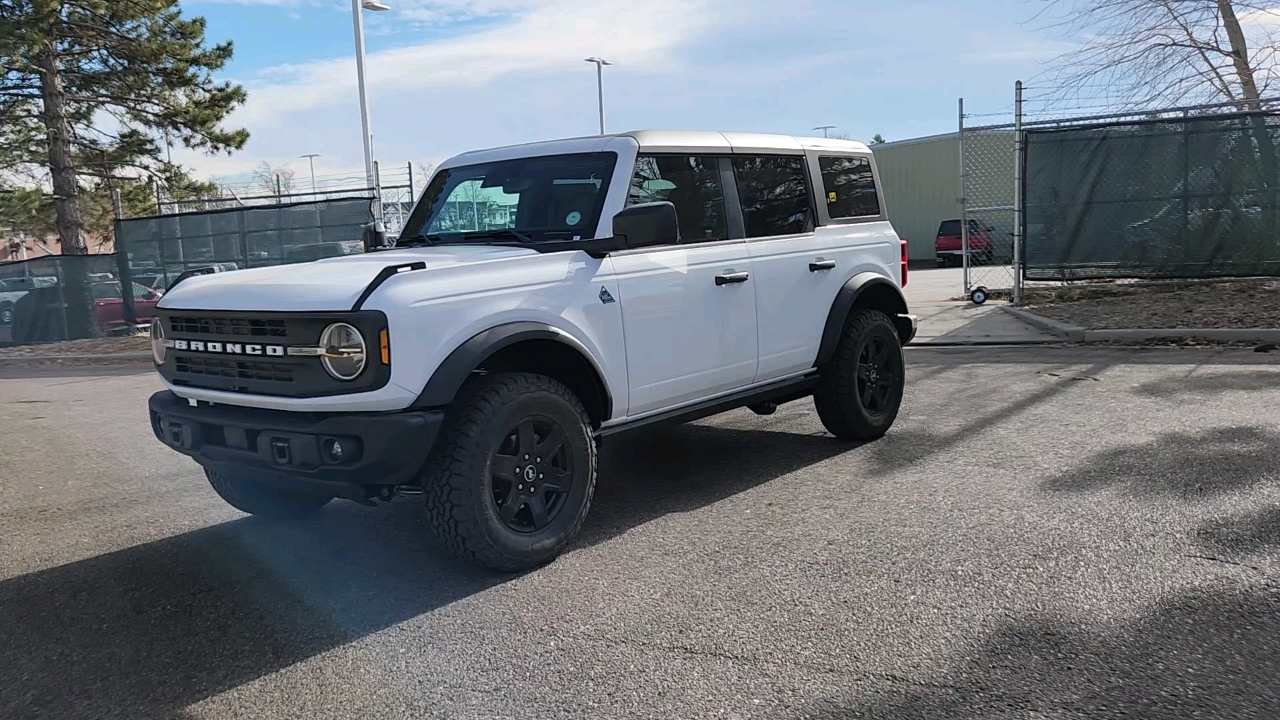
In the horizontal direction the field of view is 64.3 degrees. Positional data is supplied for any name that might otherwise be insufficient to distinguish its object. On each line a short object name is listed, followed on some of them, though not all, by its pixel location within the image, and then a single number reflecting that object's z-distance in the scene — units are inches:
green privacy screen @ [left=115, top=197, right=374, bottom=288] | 620.7
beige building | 1279.5
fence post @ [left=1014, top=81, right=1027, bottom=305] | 530.6
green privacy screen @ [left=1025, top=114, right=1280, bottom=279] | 506.6
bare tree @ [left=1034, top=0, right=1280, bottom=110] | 636.7
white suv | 157.2
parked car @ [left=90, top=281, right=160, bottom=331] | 681.6
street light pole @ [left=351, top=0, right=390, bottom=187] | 738.2
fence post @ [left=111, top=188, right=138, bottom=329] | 671.8
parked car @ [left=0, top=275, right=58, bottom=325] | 675.4
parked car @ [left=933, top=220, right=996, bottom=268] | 1087.6
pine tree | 820.0
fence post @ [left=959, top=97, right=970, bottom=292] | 591.5
